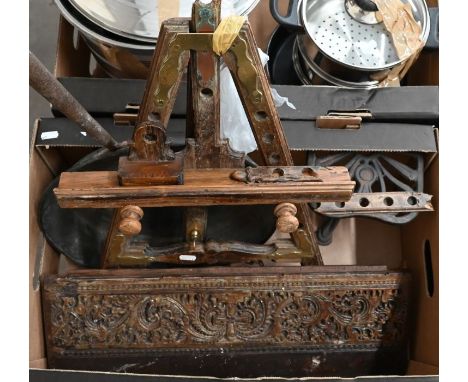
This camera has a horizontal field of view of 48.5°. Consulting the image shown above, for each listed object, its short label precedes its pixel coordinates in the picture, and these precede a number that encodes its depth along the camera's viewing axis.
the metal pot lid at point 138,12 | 1.05
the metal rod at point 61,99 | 0.70
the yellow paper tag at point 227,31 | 0.72
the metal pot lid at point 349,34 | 1.12
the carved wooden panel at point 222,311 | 1.06
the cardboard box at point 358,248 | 1.05
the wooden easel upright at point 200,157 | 0.76
